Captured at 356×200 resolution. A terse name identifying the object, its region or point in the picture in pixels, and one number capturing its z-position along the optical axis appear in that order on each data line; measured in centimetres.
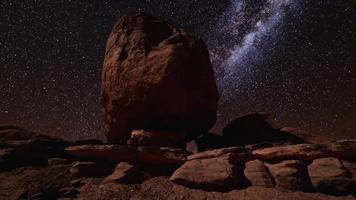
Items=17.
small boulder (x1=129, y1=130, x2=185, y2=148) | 1127
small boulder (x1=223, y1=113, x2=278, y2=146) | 1260
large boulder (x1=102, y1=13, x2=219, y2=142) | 1191
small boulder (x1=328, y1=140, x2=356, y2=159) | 833
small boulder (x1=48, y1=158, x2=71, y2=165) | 1070
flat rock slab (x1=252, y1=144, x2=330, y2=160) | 842
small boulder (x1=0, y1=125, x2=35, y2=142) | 1273
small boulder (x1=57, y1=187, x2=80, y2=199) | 765
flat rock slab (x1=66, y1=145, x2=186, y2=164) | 955
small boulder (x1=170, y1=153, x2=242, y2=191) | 792
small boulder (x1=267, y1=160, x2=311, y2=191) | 755
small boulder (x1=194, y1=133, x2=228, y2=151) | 1260
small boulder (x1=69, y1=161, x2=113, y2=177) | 938
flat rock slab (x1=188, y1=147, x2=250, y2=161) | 916
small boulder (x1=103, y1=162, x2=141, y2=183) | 857
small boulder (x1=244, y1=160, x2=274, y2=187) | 784
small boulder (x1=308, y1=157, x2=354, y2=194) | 729
